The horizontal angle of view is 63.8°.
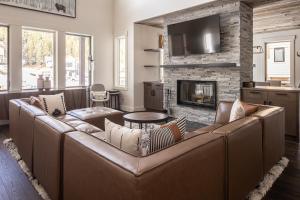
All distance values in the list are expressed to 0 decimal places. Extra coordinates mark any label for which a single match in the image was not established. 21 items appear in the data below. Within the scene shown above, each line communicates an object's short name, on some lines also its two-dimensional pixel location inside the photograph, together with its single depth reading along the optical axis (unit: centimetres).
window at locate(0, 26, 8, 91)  552
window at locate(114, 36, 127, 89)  725
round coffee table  359
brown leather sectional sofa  121
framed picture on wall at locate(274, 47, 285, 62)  905
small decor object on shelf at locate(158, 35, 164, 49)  739
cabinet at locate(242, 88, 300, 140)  407
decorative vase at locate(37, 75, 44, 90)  577
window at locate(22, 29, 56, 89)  588
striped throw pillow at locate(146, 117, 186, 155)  155
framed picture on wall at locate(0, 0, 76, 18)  549
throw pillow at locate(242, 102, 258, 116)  271
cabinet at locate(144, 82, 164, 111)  662
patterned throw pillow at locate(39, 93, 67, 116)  397
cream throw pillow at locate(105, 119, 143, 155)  153
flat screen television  499
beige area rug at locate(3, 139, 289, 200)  226
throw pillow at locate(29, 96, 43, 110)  351
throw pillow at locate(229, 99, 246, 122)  255
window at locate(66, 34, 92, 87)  665
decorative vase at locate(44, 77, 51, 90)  586
